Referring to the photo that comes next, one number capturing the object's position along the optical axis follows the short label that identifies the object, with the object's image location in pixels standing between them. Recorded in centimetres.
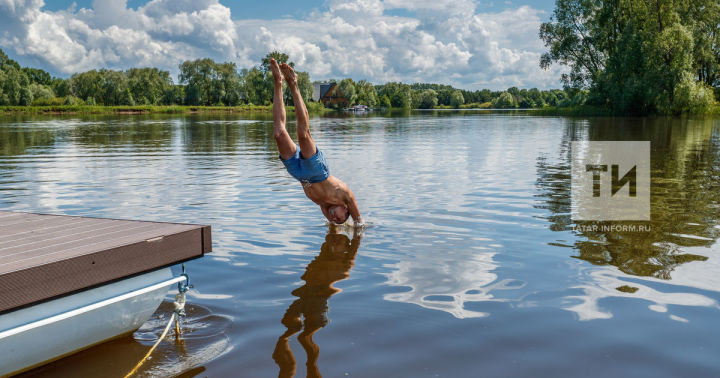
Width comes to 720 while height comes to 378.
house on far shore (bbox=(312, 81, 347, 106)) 18175
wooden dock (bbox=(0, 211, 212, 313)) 377
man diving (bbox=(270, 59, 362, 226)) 869
